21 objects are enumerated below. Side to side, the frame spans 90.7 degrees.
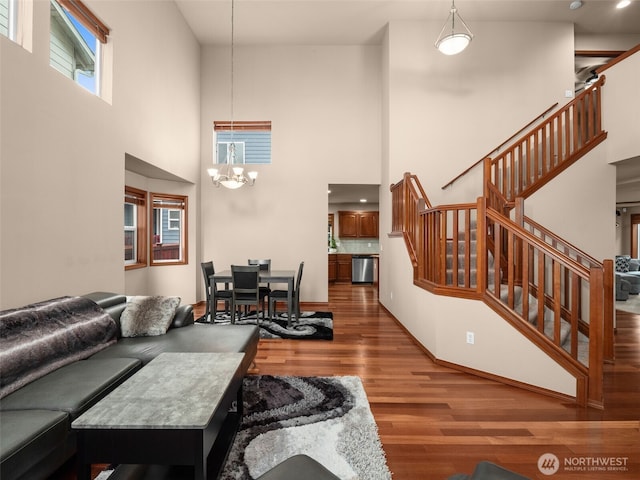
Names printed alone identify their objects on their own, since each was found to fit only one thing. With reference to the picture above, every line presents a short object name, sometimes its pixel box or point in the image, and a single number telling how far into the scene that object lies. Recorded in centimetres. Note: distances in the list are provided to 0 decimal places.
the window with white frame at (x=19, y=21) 235
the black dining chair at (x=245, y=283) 445
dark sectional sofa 137
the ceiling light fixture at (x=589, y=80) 630
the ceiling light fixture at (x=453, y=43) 398
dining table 459
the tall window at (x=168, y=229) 560
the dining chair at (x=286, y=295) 475
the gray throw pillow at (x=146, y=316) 281
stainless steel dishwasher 914
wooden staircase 252
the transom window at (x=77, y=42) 282
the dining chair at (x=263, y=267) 495
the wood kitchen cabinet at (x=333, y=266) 938
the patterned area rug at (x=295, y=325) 417
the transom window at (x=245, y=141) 627
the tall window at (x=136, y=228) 512
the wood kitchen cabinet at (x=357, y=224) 966
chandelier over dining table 494
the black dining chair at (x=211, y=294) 460
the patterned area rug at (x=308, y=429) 176
